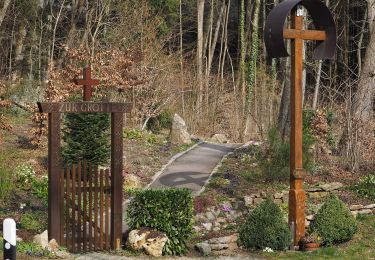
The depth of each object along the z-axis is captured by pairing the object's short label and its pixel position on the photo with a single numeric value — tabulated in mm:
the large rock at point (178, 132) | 20609
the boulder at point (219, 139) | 23062
